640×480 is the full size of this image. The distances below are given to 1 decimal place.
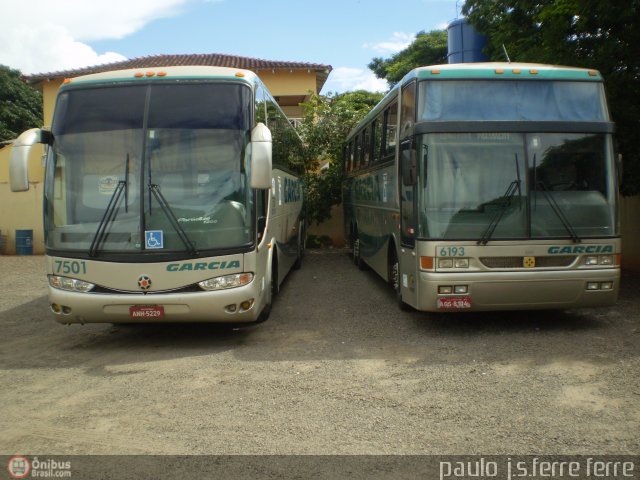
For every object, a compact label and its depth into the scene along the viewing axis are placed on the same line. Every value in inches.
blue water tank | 788.6
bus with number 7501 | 272.2
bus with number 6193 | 288.5
